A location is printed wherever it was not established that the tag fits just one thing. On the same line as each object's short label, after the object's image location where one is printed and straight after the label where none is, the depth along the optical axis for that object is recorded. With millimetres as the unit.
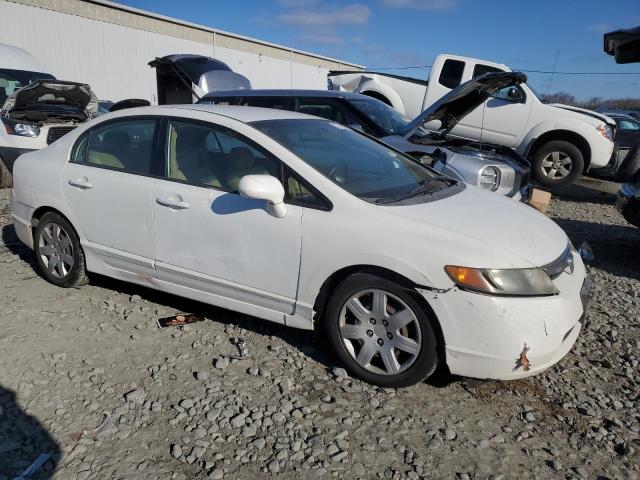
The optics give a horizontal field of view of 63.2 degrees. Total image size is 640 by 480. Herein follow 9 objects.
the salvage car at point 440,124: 5734
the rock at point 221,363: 3205
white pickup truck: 9109
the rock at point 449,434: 2607
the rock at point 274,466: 2365
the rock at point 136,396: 2842
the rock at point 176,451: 2445
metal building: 17172
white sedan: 2713
